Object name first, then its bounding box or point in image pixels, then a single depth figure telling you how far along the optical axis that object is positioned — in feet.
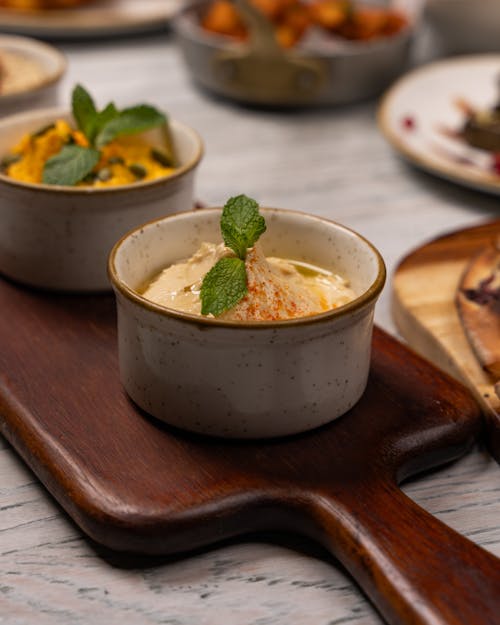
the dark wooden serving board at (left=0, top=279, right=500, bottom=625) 2.54
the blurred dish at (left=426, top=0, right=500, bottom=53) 4.20
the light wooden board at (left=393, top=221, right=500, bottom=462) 2.83
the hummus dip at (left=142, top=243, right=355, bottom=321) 2.69
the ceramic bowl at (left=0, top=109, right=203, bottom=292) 2.95
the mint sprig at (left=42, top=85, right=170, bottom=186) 2.99
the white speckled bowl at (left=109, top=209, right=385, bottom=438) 2.64
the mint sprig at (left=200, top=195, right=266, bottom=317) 2.67
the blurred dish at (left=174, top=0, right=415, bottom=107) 3.86
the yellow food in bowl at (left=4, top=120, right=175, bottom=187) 3.02
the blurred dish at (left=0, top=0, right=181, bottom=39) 4.33
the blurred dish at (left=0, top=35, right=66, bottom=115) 3.40
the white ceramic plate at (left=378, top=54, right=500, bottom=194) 3.53
